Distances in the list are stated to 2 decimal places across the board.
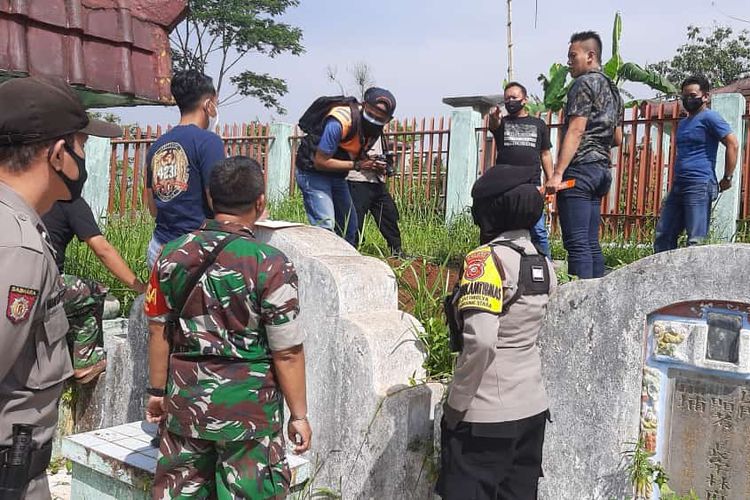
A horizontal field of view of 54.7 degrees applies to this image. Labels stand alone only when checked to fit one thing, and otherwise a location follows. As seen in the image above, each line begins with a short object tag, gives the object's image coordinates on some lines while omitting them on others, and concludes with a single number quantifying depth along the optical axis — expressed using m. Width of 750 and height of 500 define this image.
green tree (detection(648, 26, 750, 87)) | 23.67
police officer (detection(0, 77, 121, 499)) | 1.51
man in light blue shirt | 4.58
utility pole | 11.71
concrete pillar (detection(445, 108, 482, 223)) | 7.88
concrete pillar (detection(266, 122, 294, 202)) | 9.36
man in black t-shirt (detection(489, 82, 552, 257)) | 4.96
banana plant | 9.77
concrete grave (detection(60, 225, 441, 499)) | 3.05
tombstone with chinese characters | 2.55
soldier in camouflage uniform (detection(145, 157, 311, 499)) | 2.22
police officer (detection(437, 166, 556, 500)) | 2.41
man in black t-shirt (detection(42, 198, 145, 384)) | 3.62
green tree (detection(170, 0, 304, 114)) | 24.42
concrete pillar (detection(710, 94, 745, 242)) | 6.79
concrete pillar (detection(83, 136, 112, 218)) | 8.71
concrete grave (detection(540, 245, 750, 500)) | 2.56
